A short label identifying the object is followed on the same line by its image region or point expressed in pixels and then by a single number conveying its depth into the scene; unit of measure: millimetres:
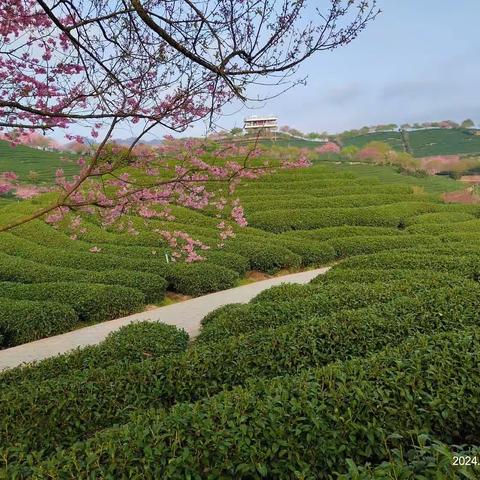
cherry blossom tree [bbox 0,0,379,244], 3934
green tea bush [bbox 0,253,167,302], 11008
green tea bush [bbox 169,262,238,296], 11781
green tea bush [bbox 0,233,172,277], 12180
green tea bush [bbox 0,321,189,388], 5602
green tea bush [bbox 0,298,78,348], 8758
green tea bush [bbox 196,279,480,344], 6703
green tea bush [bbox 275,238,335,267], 15102
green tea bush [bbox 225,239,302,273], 13953
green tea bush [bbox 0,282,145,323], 9789
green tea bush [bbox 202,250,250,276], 13047
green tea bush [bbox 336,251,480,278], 9117
